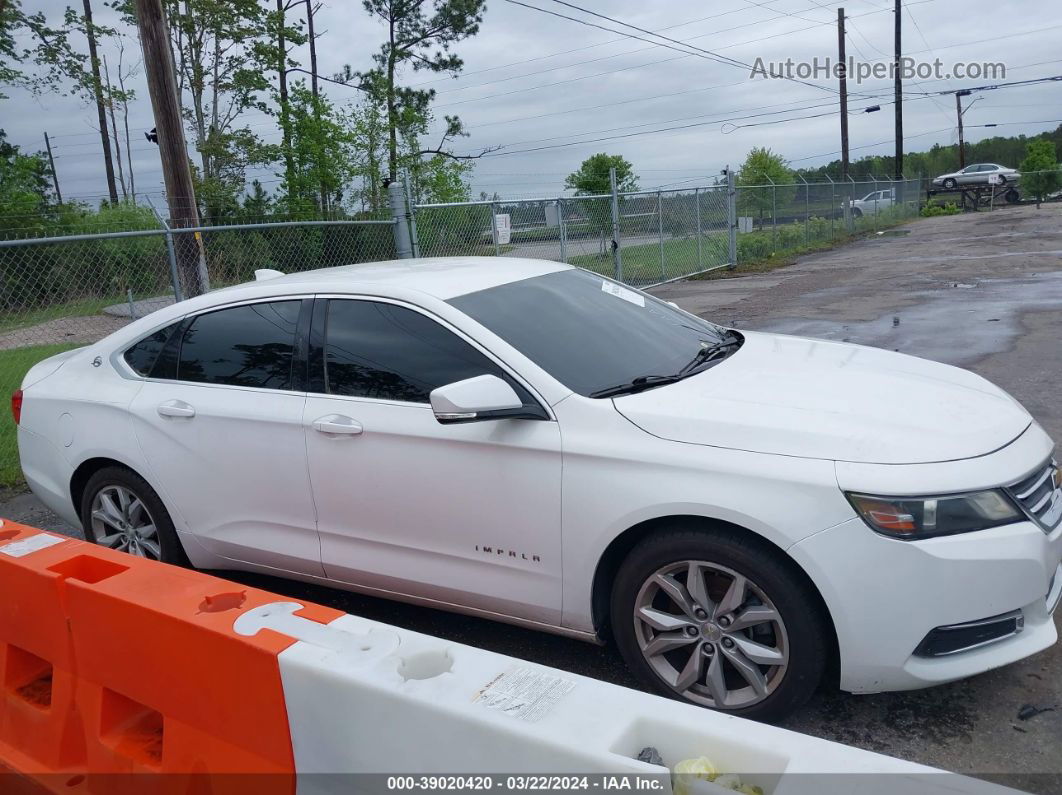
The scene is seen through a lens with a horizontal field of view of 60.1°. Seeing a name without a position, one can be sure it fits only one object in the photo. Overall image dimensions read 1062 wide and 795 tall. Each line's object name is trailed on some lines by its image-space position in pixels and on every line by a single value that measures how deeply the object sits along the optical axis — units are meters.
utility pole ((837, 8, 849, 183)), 39.22
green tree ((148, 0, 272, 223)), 32.03
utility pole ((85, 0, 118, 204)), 33.38
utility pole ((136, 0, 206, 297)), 9.56
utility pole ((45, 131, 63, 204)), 52.43
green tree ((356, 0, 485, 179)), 36.50
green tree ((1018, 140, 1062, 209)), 45.44
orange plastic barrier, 2.46
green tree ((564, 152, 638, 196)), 41.47
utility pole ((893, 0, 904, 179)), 42.47
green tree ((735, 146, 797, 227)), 54.19
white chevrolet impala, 2.94
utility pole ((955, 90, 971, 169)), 57.78
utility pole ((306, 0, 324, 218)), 37.04
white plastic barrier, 1.80
